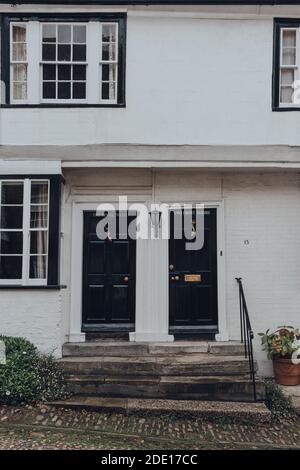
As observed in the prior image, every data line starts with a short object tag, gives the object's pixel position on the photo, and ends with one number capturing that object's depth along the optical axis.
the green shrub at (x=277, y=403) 6.69
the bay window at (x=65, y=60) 8.06
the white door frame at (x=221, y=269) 8.14
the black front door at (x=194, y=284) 8.23
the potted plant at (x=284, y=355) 7.52
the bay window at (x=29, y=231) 7.64
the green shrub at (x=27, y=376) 6.60
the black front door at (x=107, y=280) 8.23
